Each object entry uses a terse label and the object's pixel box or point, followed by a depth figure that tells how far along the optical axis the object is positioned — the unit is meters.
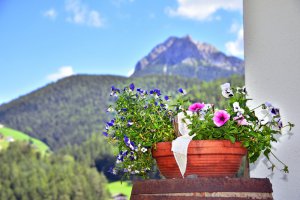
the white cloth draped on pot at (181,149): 1.88
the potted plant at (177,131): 1.91
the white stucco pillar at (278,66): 2.30
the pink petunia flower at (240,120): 1.92
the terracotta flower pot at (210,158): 1.89
